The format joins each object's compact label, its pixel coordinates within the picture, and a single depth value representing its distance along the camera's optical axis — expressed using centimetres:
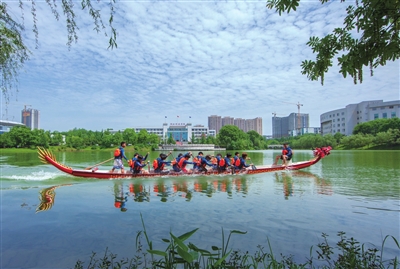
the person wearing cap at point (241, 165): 1741
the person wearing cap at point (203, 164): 1684
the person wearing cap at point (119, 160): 1514
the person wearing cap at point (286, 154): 1922
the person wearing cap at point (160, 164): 1566
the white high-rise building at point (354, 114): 9069
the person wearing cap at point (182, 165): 1616
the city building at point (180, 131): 15375
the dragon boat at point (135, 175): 1391
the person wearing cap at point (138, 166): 1510
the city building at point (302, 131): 15312
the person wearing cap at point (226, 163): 1716
